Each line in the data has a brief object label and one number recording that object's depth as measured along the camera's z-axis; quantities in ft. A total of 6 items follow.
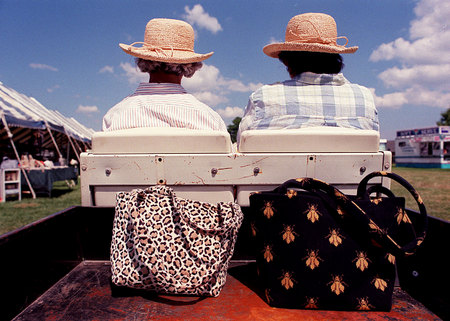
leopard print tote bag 5.02
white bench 6.12
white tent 28.48
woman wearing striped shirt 7.07
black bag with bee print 4.69
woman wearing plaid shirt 7.37
